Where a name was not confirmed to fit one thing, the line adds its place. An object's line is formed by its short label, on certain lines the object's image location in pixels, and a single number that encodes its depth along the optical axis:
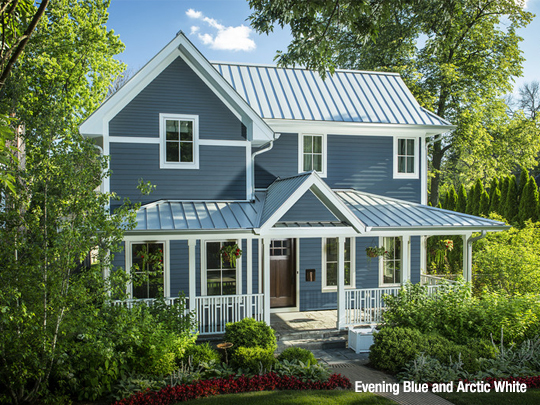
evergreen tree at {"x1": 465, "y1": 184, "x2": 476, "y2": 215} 23.37
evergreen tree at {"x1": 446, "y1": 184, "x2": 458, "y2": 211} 25.02
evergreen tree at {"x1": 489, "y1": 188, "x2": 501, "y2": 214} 21.56
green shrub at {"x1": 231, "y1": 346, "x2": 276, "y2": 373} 8.10
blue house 10.85
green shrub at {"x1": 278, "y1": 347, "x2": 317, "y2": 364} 8.49
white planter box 10.14
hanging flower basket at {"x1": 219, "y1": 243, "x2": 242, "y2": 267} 11.77
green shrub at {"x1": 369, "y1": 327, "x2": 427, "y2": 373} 8.49
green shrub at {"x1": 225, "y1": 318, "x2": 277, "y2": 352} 8.74
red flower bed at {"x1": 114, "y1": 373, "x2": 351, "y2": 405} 6.94
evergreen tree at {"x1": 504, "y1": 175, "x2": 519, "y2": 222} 20.73
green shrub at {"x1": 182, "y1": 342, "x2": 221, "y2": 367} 8.20
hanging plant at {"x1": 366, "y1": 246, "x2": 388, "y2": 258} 13.35
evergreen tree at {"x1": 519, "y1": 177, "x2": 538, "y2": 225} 19.36
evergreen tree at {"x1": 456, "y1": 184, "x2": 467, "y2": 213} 24.23
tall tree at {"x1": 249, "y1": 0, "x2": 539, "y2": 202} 21.77
